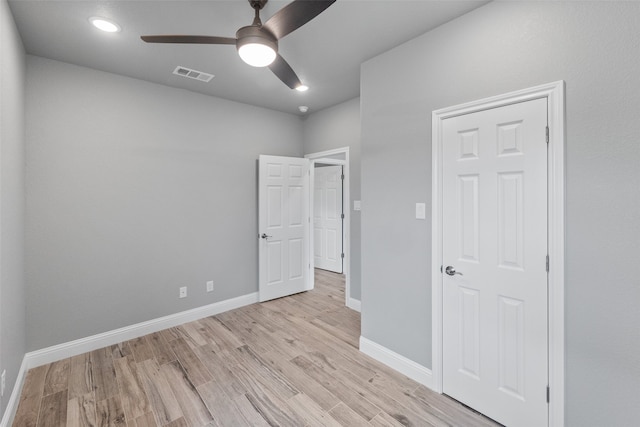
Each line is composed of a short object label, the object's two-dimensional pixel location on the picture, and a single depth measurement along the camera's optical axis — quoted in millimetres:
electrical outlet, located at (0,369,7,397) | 1635
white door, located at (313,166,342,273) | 5531
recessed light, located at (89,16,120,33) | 2010
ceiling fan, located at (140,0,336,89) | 1373
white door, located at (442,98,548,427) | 1670
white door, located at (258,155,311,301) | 3943
